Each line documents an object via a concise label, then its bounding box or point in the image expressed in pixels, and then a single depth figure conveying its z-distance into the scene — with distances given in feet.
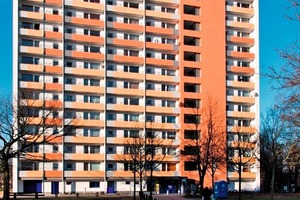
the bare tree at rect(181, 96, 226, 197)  194.29
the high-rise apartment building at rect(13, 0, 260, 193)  262.67
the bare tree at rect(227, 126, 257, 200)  225.62
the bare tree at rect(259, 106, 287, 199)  155.38
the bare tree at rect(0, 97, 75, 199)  139.03
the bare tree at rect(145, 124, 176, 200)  253.73
